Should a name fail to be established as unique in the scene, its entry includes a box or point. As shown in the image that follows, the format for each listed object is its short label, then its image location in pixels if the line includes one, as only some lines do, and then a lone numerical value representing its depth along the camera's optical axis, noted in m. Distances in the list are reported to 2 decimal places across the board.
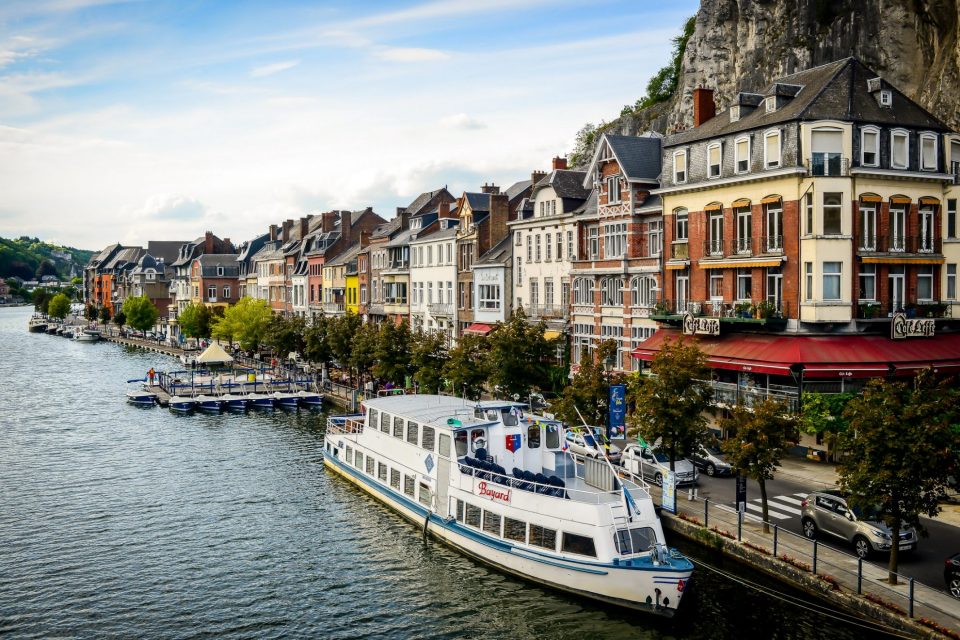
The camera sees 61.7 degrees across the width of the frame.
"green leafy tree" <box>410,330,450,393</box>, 56.59
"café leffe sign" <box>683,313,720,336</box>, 45.66
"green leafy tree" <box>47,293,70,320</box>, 192.88
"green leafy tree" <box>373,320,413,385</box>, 64.19
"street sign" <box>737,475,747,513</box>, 29.89
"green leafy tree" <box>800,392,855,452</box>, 39.06
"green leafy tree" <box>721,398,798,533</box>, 28.20
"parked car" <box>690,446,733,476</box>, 37.56
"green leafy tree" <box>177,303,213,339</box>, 120.06
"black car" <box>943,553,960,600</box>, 22.73
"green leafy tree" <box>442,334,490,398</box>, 53.09
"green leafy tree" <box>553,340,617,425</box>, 39.19
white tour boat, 25.72
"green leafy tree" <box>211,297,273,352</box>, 97.75
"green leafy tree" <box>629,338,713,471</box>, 32.69
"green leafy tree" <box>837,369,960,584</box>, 22.72
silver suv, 26.06
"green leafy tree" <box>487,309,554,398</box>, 50.31
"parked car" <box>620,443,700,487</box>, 35.34
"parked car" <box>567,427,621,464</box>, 38.62
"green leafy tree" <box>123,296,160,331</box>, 144.88
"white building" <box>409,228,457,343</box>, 76.81
